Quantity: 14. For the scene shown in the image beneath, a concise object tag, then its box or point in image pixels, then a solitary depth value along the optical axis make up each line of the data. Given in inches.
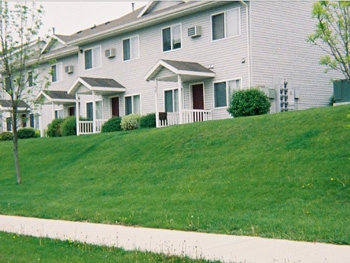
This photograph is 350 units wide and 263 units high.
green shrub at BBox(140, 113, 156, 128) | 1113.4
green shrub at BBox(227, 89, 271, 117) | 929.5
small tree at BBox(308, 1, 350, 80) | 451.3
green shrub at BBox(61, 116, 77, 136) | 1320.1
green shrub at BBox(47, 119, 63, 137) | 1375.1
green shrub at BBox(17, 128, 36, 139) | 1520.7
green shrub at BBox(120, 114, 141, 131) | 1155.3
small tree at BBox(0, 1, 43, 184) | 770.2
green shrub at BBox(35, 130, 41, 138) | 1529.8
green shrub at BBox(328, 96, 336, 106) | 1097.8
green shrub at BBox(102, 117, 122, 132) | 1198.8
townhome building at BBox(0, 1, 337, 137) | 1007.0
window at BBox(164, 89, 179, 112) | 1130.7
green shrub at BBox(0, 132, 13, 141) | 1505.9
